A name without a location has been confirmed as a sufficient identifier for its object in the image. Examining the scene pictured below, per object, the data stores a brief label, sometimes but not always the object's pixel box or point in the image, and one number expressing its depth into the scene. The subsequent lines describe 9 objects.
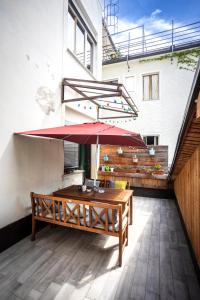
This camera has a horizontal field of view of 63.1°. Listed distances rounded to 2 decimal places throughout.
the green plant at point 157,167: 6.26
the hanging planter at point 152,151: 6.33
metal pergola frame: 3.80
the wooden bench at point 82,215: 2.51
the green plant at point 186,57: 7.59
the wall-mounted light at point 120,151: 6.81
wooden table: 3.15
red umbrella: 2.60
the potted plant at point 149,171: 6.32
